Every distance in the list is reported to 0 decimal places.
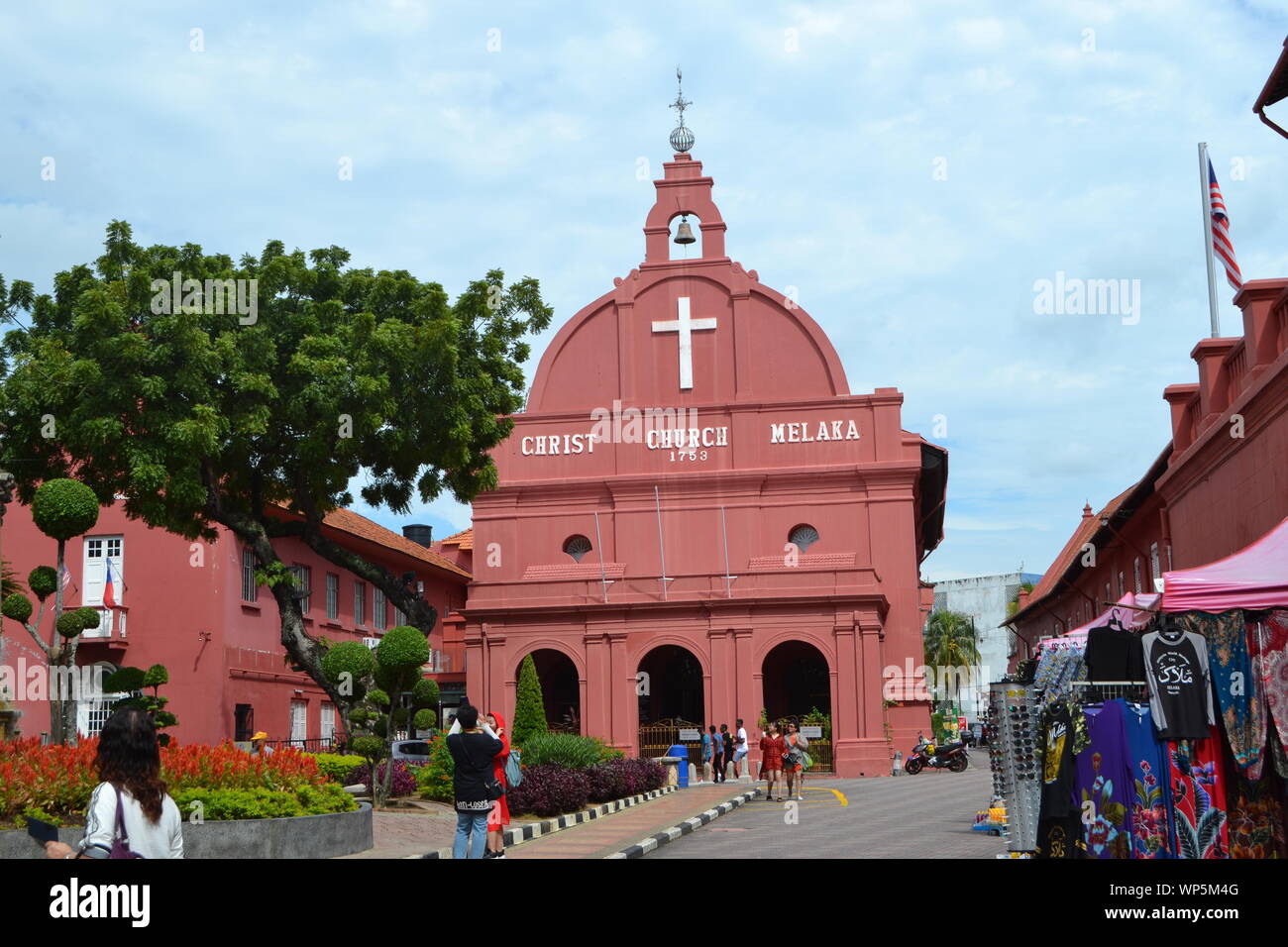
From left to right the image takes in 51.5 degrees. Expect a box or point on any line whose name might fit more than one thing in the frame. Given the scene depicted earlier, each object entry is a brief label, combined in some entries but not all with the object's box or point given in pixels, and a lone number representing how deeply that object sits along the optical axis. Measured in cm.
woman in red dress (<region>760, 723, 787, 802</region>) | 2348
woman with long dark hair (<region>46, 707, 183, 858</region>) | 596
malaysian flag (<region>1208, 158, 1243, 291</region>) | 1922
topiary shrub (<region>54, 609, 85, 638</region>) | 1678
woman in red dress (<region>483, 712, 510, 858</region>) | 1183
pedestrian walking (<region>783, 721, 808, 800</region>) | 2317
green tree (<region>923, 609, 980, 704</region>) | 7250
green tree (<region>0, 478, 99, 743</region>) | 1680
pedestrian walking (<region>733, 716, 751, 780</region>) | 3155
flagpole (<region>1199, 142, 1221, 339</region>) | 2109
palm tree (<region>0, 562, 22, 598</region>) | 2123
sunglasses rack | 1148
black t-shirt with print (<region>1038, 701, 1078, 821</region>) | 1045
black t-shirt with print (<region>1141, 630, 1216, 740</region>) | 1005
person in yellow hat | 2614
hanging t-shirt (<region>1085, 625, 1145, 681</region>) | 1080
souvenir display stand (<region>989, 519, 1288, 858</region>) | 984
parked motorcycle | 3466
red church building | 3466
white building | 8225
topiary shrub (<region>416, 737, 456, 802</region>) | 2027
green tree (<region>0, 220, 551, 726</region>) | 2212
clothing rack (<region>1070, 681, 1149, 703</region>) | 1077
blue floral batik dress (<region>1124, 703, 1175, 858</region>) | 1005
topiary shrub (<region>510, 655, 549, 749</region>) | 3219
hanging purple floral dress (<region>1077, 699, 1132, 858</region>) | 1025
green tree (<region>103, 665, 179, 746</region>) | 1852
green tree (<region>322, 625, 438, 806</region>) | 1959
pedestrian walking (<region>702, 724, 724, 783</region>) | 3050
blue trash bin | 2881
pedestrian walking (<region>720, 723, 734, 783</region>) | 3067
